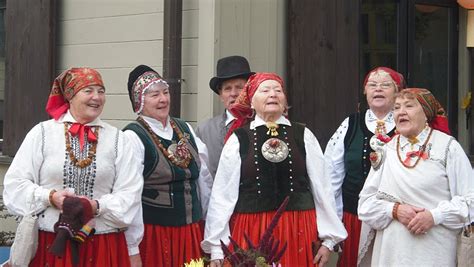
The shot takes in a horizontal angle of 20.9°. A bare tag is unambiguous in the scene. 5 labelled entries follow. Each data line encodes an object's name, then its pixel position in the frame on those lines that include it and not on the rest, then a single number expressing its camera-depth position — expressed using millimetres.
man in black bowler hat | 8150
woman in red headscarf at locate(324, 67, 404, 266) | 7911
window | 10598
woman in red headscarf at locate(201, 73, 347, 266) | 6936
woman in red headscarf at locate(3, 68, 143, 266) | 6596
